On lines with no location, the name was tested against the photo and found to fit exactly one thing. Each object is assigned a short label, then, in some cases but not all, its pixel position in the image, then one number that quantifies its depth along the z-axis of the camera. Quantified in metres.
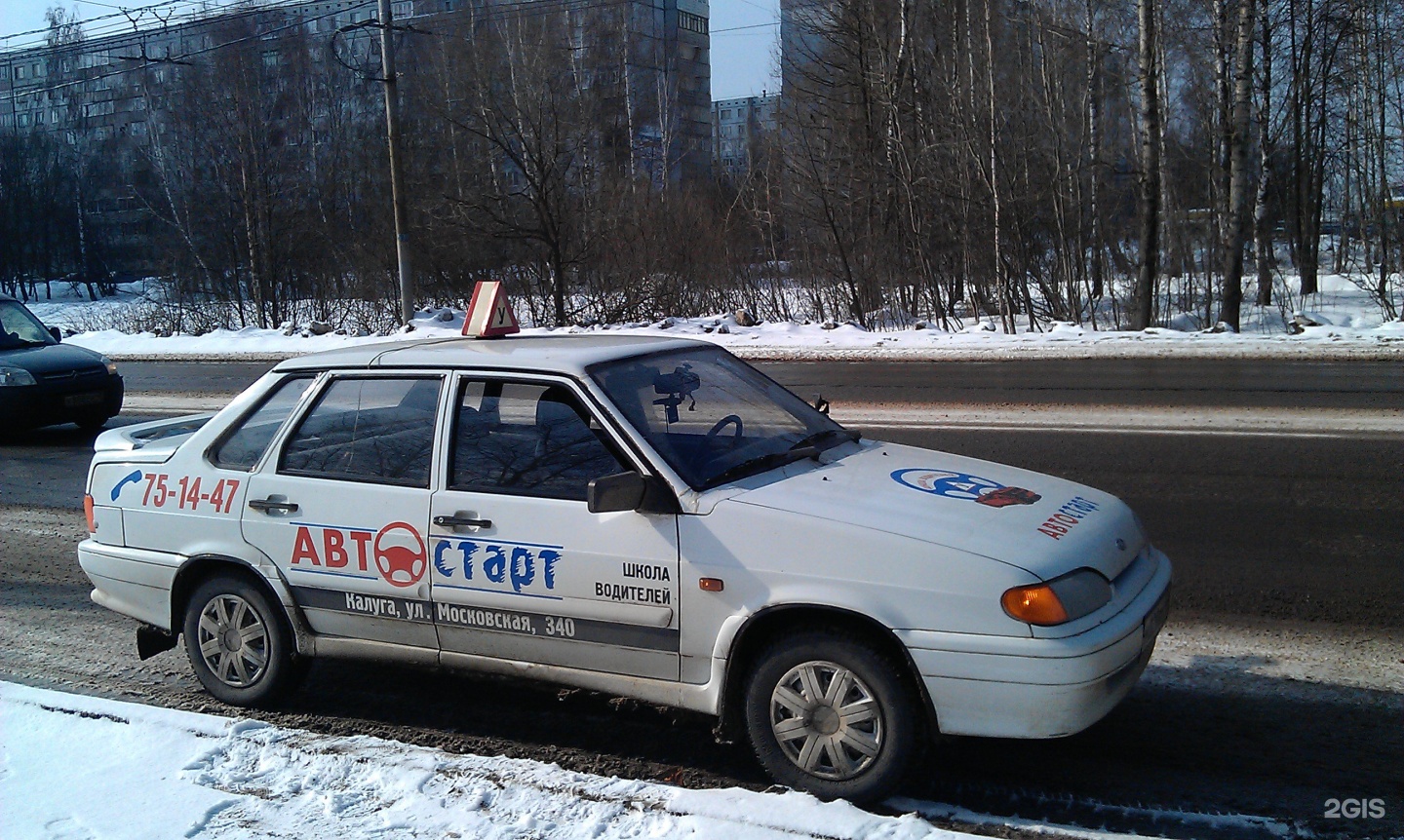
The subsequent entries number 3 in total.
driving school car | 3.46
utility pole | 24.81
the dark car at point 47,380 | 12.48
